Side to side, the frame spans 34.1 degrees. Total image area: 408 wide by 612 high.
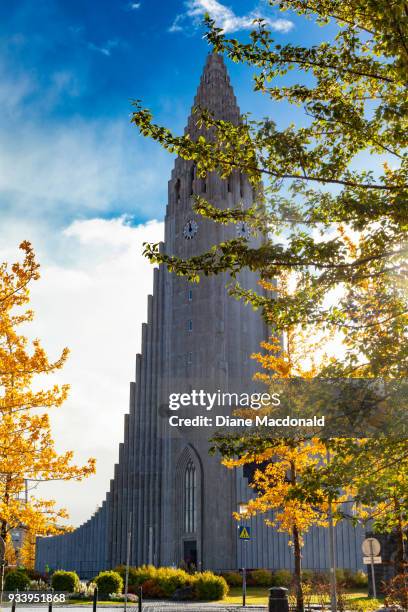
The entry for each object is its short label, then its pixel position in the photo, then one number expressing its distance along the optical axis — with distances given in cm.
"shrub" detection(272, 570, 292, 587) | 4241
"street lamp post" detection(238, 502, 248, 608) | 2516
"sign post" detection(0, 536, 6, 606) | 1655
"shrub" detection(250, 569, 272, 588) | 4428
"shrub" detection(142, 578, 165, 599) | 3434
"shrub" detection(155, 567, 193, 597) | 3397
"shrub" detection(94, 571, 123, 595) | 3353
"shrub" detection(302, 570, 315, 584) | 3462
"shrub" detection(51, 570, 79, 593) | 3338
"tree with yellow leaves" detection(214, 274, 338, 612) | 2323
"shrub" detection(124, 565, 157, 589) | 3626
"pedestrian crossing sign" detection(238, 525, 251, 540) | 2828
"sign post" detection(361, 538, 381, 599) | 2128
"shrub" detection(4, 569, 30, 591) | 3369
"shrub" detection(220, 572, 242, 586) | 4469
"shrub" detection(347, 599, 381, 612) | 2139
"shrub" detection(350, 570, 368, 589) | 3969
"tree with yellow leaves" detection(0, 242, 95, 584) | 1802
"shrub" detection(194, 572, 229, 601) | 3278
